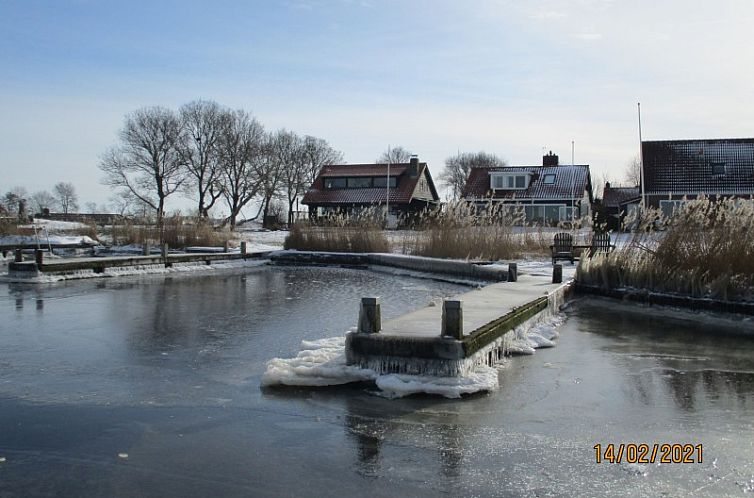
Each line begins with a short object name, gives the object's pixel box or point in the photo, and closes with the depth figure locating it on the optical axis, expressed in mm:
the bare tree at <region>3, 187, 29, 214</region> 62094
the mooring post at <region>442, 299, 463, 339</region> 6414
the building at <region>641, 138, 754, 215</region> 34031
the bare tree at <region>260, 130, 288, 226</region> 52875
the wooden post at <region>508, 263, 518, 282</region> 13820
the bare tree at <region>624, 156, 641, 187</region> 73875
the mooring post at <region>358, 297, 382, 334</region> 6660
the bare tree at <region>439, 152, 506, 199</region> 83500
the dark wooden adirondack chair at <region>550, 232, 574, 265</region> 18188
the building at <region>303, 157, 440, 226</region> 46312
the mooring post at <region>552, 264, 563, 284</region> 13227
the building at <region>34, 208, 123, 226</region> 51950
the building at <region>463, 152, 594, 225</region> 40844
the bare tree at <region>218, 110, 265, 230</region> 51094
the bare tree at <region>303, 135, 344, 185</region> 65688
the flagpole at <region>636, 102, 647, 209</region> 34162
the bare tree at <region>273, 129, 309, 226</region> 62250
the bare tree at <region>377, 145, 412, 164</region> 83938
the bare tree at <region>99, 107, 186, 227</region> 49594
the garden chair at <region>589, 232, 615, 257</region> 16094
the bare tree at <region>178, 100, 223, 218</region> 50469
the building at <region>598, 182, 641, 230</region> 35669
